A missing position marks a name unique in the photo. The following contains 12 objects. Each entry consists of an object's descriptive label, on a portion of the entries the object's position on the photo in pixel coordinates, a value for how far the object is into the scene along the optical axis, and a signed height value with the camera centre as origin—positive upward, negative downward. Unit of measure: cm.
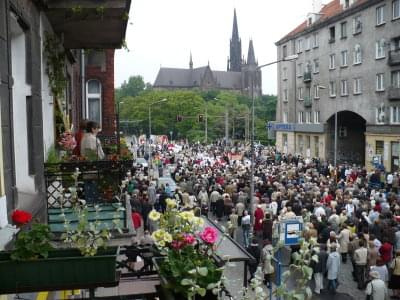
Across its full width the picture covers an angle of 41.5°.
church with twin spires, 14558 +1352
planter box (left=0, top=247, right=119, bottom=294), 357 -101
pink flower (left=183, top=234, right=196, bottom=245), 372 -82
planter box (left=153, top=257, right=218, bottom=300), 337 -110
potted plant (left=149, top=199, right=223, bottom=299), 328 -90
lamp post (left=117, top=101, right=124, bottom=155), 820 -33
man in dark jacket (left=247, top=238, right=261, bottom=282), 1377 -334
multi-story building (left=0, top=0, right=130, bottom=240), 528 +59
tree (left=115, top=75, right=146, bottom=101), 15505 +1110
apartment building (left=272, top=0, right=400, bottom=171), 3800 +328
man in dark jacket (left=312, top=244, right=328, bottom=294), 1280 -359
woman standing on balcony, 820 -28
